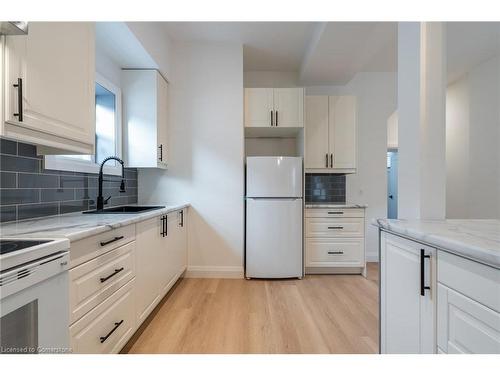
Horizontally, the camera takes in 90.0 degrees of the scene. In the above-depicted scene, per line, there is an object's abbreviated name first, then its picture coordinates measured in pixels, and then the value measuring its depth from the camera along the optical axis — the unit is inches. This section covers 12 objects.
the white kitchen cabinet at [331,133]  130.1
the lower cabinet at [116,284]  43.4
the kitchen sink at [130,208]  91.3
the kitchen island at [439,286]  27.8
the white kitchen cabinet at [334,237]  121.0
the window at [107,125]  91.9
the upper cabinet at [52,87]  42.5
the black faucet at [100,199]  80.4
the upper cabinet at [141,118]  104.3
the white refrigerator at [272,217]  115.0
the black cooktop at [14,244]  31.3
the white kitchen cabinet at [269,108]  123.0
